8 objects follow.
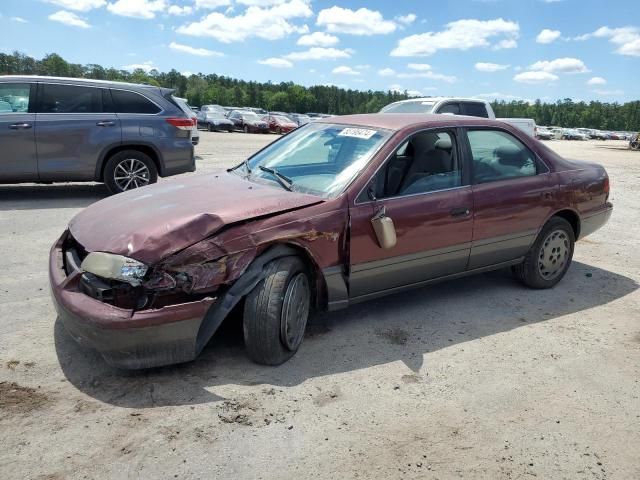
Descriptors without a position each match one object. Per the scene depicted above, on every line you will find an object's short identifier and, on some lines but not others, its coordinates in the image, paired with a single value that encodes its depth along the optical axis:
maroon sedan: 3.06
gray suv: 7.80
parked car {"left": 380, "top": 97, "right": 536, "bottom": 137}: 10.63
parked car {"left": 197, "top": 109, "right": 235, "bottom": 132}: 33.25
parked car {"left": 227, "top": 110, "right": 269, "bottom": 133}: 33.38
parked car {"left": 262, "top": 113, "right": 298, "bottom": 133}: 33.62
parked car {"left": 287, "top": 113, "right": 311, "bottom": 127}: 40.08
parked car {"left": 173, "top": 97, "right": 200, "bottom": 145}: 12.88
